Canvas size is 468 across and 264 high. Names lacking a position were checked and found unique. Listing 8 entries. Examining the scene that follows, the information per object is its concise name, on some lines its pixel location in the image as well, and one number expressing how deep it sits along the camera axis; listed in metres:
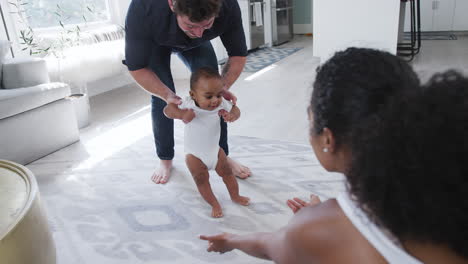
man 1.36
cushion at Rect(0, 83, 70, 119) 1.86
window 3.02
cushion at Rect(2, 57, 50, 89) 2.10
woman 0.62
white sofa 1.89
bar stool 4.02
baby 1.30
